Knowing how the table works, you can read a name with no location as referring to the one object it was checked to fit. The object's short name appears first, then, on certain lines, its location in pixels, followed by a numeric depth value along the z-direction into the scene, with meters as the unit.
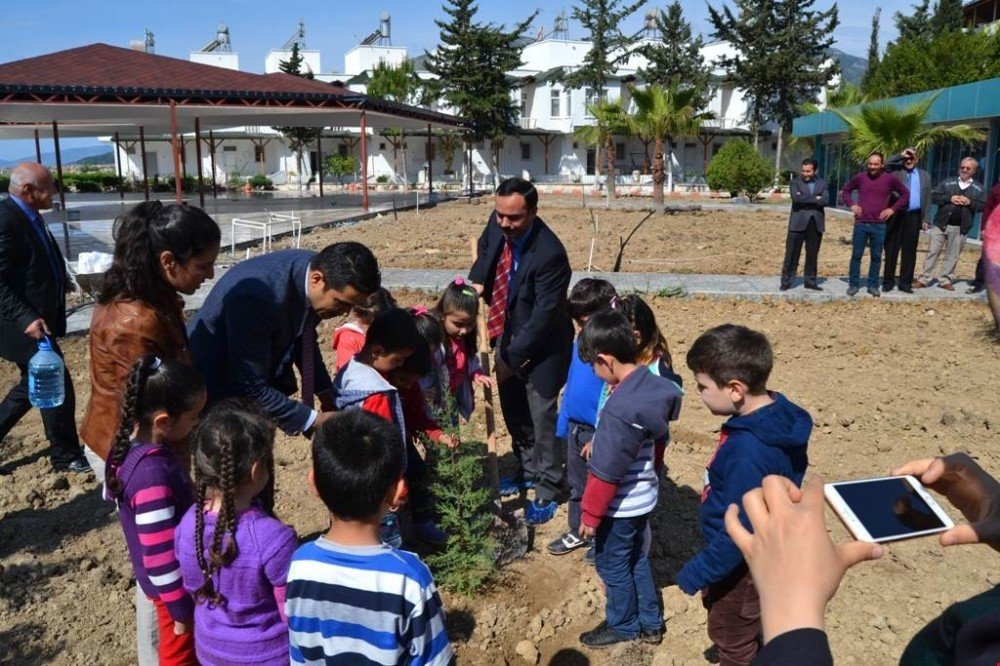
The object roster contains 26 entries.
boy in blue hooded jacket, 2.30
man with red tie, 3.88
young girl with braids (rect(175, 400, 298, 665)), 2.07
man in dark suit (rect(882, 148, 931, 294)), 9.18
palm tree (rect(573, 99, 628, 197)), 29.50
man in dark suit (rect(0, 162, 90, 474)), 4.33
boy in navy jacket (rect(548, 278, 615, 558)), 3.52
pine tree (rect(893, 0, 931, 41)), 47.91
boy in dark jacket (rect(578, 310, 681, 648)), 2.73
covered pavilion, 14.93
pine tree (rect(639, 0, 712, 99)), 47.03
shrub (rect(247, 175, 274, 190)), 40.84
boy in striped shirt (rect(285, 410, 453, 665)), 1.78
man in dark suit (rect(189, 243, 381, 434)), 2.70
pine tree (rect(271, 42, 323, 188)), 41.19
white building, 46.75
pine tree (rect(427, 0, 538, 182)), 42.19
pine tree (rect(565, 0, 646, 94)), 44.69
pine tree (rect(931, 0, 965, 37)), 45.94
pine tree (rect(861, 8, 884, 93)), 41.33
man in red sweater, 8.94
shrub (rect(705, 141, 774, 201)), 26.67
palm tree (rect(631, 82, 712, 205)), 21.55
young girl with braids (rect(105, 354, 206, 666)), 2.24
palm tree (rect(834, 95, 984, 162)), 10.91
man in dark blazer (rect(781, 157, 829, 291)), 9.30
